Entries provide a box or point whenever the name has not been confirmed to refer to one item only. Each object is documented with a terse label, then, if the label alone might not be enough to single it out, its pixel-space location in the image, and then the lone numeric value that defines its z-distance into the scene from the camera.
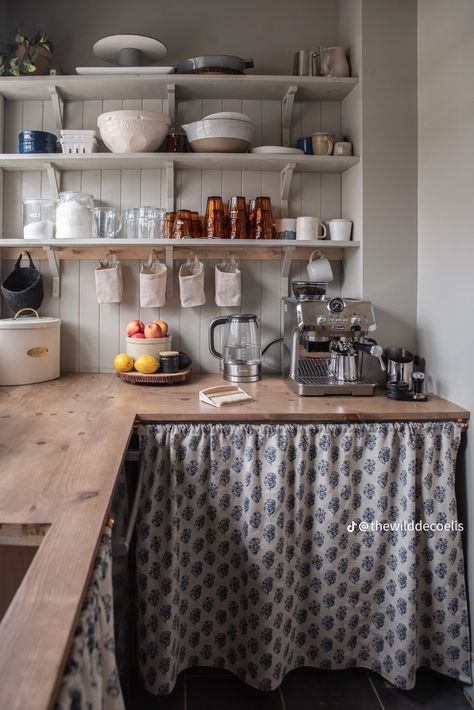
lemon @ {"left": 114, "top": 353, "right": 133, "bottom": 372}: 2.21
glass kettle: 2.25
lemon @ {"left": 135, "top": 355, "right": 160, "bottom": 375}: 2.16
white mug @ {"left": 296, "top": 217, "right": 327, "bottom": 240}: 2.28
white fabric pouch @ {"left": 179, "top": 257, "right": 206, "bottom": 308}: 2.32
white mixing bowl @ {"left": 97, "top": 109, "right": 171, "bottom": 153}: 2.13
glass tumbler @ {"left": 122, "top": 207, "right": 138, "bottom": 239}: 2.32
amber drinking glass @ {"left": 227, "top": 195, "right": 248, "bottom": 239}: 2.27
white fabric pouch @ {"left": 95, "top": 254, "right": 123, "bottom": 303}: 2.34
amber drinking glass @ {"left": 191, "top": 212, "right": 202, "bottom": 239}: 2.28
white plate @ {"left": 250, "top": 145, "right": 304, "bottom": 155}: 2.20
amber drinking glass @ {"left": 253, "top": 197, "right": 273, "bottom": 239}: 2.28
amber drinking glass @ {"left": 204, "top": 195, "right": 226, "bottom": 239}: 2.27
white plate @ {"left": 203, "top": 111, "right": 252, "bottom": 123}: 2.15
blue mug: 2.30
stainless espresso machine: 1.97
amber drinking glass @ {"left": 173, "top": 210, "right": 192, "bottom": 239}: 2.24
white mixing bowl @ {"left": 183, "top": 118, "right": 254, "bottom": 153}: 2.16
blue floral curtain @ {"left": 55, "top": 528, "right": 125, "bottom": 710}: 0.63
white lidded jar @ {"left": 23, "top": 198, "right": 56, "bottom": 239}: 2.33
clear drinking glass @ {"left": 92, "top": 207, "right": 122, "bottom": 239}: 2.32
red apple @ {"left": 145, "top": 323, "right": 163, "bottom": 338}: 2.26
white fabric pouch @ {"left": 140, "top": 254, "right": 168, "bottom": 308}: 2.31
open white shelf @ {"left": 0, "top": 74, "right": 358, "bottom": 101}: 2.18
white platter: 2.17
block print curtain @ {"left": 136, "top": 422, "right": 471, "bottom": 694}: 1.66
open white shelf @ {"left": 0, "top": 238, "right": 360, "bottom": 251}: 2.17
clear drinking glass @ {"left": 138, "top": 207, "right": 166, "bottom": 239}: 2.31
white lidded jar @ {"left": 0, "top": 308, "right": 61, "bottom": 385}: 2.12
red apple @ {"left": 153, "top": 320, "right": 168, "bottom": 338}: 2.29
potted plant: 2.18
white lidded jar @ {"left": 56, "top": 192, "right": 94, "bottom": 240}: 2.22
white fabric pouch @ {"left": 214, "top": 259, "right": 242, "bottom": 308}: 2.34
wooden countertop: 0.62
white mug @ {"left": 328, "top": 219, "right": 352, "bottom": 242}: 2.25
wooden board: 2.14
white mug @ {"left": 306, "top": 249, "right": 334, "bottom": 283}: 2.31
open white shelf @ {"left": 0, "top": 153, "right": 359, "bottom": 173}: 2.17
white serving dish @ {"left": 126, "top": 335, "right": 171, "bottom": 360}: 2.24
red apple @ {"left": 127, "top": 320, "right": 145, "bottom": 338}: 2.27
